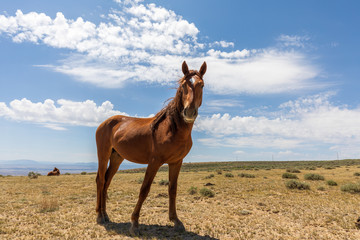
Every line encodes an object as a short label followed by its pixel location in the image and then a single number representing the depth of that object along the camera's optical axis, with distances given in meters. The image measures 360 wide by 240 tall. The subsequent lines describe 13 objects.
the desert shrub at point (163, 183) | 15.59
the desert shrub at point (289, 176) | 18.77
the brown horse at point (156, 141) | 4.73
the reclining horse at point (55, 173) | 26.67
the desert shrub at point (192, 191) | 10.80
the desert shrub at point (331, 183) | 14.15
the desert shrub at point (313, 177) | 17.74
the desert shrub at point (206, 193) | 10.03
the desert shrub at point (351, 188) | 11.28
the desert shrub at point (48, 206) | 7.50
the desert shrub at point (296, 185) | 12.49
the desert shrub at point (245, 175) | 19.75
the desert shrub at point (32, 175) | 21.47
